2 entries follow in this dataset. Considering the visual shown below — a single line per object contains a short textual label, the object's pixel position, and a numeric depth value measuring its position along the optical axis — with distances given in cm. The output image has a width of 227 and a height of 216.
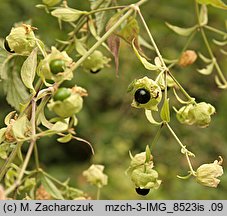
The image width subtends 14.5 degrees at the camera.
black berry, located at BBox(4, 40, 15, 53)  31
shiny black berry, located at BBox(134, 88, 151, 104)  29
